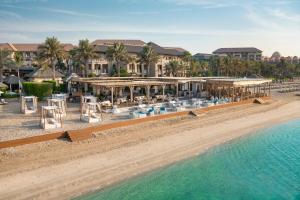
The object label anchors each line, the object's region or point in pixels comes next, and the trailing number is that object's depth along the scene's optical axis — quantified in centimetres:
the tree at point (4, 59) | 3854
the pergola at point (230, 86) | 2917
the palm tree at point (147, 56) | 4104
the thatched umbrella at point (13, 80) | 3567
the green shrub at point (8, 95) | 2965
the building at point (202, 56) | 9636
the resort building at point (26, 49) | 6488
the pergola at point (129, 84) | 2349
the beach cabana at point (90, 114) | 1872
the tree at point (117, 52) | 3919
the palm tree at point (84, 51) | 3693
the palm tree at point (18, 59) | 3613
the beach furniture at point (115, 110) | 2182
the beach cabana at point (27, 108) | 2112
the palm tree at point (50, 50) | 3316
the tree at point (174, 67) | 4604
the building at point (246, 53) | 10347
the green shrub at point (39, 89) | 2733
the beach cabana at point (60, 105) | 1987
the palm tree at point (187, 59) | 5038
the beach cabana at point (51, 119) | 1682
